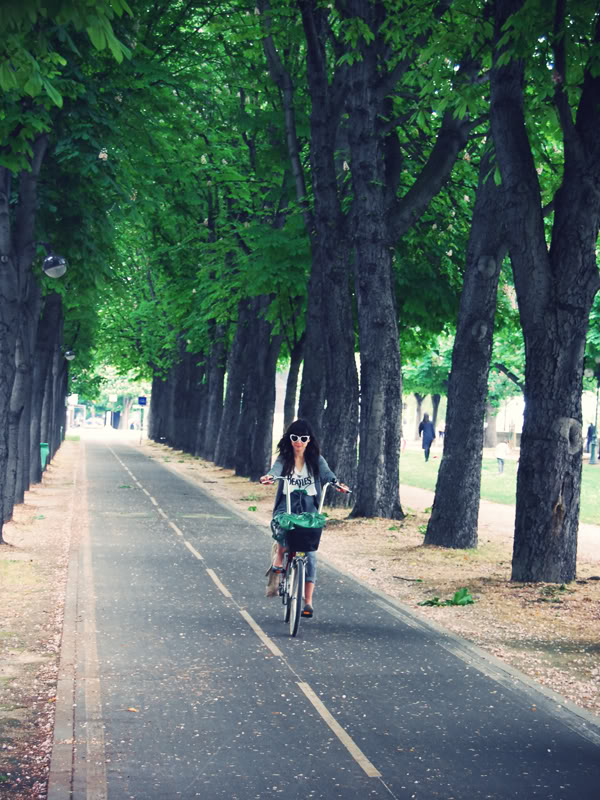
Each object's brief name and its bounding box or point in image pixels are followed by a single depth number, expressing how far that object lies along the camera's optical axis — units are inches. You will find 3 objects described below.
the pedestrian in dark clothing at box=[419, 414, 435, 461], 2329.0
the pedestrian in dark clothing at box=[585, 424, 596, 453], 2627.7
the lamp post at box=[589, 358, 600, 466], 2566.4
